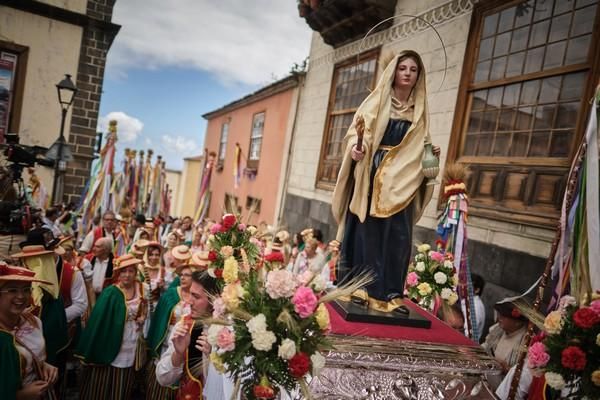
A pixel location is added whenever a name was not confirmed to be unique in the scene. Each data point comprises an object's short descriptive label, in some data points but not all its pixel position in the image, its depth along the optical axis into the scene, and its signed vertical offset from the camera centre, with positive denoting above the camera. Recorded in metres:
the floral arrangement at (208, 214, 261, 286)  3.29 -0.58
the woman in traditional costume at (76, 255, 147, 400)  3.87 -1.77
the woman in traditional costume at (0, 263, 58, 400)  2.70 -1.40
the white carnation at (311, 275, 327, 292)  1.99 -0.46
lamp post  8.20 +0.74
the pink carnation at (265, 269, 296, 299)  1.83 -0.45
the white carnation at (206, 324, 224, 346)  1.87 -0.73
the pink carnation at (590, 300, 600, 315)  2.14 -0.40
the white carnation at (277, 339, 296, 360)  1.74 -0.69
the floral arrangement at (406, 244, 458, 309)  3.91 -0.72
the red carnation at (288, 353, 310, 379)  1.76 -0.76
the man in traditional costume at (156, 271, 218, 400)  2.85 -1.33
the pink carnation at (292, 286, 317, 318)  1.80 -0.50
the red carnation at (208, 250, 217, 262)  3.34 -0.68
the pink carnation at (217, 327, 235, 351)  1.81 -0.72
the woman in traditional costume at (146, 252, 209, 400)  3.76 -1.47
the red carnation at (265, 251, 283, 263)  3.19 -0.59
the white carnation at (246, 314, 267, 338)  1.78 -0.63
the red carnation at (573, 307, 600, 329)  2.11 -0.45
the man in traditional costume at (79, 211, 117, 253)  6.53 -1.26
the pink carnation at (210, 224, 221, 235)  3.60 -0.50
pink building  12.84 +1.19
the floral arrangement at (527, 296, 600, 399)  2.09 -0.65
